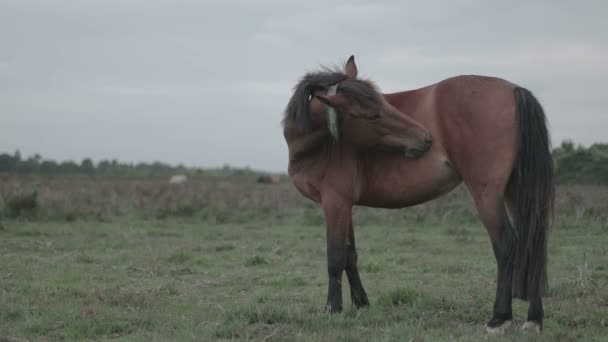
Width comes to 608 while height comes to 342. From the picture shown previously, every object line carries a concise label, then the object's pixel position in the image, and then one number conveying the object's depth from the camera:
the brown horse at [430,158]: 5.12
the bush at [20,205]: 15.06
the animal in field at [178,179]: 32.75
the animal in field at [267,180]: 36.19
